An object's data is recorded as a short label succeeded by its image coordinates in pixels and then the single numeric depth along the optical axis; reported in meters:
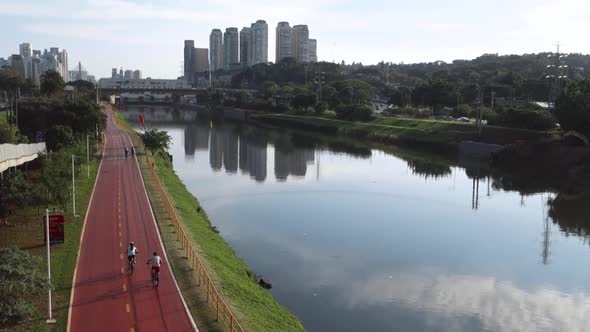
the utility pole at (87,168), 47.99
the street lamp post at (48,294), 18.95
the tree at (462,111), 108.81
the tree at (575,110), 69.19
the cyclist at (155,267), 22.56
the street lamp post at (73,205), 34.25
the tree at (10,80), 116.31
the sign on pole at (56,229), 22.77
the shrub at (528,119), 80.06
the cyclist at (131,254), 23.98
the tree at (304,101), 141.62
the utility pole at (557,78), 96.75
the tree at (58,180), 33.83
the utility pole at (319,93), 143.52
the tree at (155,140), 61.06
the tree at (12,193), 31.47
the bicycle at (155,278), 22.52
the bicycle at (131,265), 24.12
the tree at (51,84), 97.62
